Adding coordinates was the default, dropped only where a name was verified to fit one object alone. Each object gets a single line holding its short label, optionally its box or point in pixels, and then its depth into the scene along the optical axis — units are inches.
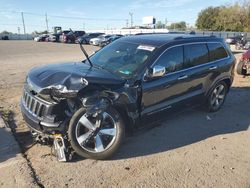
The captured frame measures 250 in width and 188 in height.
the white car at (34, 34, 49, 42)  1345.0
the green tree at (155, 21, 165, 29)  2785.9
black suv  107.3
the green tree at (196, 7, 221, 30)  1965.2
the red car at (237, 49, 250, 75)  290.5
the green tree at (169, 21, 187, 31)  2661.9
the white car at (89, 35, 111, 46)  941.9
